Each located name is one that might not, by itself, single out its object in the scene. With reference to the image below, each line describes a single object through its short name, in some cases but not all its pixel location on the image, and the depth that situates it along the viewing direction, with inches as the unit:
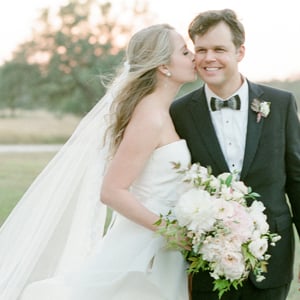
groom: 144.2
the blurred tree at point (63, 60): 1066.7
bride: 139.7
